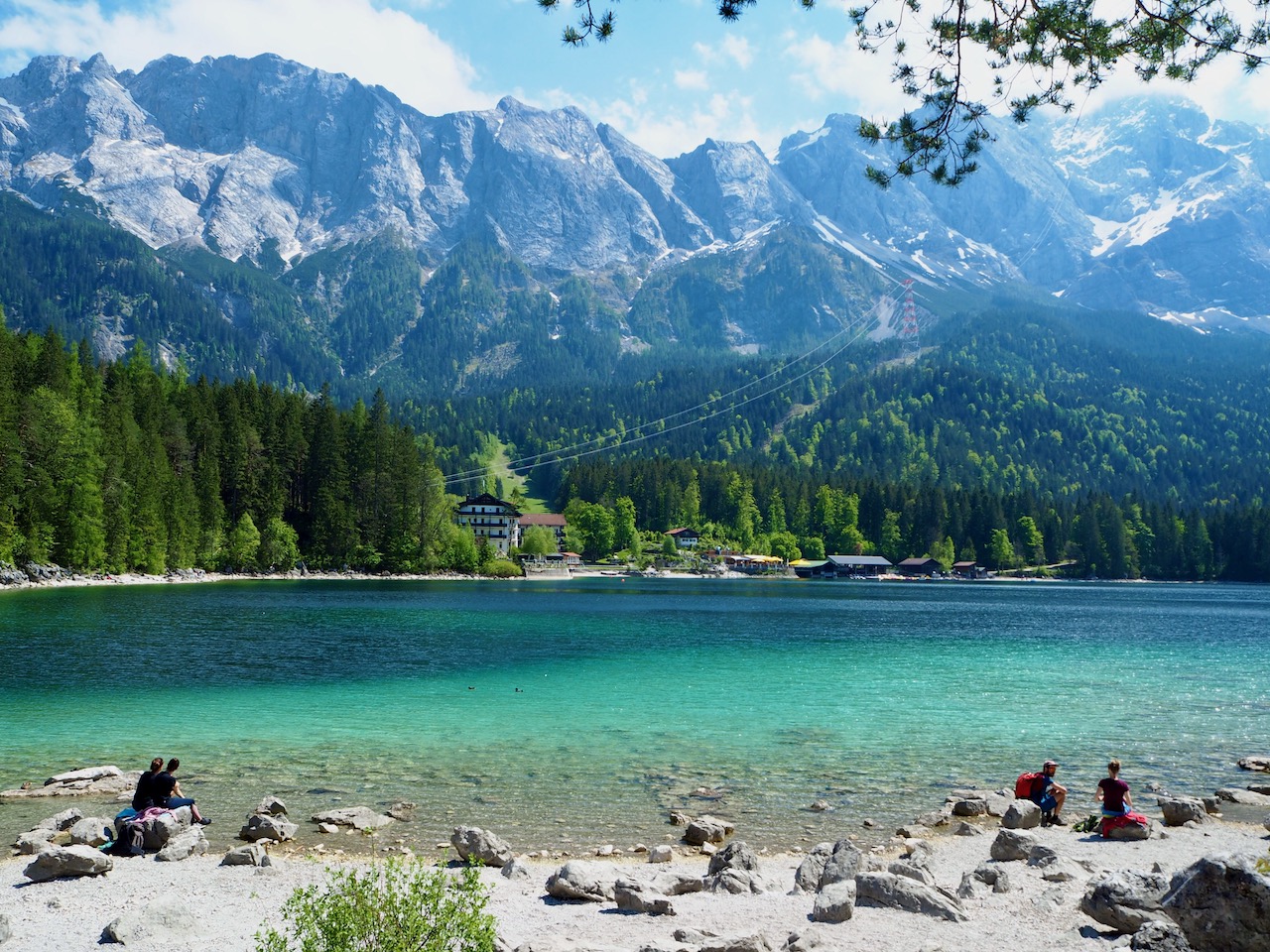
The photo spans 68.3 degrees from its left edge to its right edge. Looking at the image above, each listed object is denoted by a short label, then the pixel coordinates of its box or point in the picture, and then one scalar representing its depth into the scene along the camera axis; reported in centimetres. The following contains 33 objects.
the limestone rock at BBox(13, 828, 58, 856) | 1728
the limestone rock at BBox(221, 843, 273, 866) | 1620
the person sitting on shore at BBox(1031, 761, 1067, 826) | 2144
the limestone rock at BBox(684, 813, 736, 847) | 1942
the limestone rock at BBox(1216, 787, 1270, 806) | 2339
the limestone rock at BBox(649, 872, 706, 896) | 1561
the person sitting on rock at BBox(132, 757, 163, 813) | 1873
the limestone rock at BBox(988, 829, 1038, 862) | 1752
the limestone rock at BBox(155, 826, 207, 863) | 1698
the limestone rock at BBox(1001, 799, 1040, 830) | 2059
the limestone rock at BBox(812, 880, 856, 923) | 1370
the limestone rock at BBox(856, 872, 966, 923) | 1403
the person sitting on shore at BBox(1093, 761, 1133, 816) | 2022
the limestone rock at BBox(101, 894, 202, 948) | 1238
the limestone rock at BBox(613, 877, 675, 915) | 1432
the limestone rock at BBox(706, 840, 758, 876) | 1675
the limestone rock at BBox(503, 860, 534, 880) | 1625
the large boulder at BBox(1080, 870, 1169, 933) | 1297
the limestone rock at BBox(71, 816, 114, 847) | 1741
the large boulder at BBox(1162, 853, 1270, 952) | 1113
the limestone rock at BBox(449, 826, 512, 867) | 1720
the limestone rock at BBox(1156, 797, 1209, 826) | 2131
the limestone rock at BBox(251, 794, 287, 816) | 1975
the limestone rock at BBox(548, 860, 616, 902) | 1502
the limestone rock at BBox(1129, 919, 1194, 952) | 1170
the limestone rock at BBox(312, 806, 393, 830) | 1966
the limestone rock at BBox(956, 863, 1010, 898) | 1512
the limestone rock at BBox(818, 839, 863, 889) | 1552
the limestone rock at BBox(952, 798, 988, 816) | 2211
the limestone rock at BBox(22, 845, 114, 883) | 1535
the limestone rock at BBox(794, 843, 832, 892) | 1562
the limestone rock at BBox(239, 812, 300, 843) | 1855
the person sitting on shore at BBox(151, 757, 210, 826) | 1900
